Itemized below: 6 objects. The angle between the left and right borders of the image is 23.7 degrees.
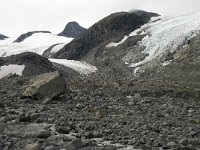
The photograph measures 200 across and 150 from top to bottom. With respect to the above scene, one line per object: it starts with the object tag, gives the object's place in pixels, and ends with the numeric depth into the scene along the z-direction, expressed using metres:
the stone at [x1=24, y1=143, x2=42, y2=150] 16.17
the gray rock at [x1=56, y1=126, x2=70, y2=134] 20.66
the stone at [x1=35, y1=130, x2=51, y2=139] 19.22
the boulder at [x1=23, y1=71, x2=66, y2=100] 31.81
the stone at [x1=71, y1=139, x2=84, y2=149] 17.09
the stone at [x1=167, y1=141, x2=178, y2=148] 18.16
